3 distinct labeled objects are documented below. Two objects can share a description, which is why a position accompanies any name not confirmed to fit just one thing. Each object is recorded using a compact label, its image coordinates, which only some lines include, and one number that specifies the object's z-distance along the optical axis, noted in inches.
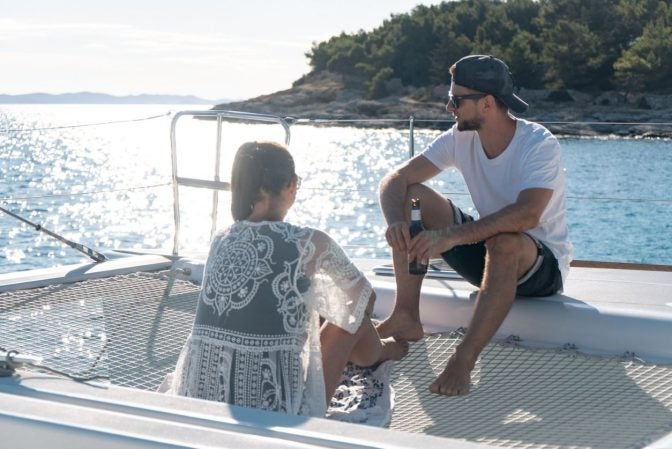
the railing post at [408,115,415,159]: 178.2
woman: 98.8
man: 128.0
